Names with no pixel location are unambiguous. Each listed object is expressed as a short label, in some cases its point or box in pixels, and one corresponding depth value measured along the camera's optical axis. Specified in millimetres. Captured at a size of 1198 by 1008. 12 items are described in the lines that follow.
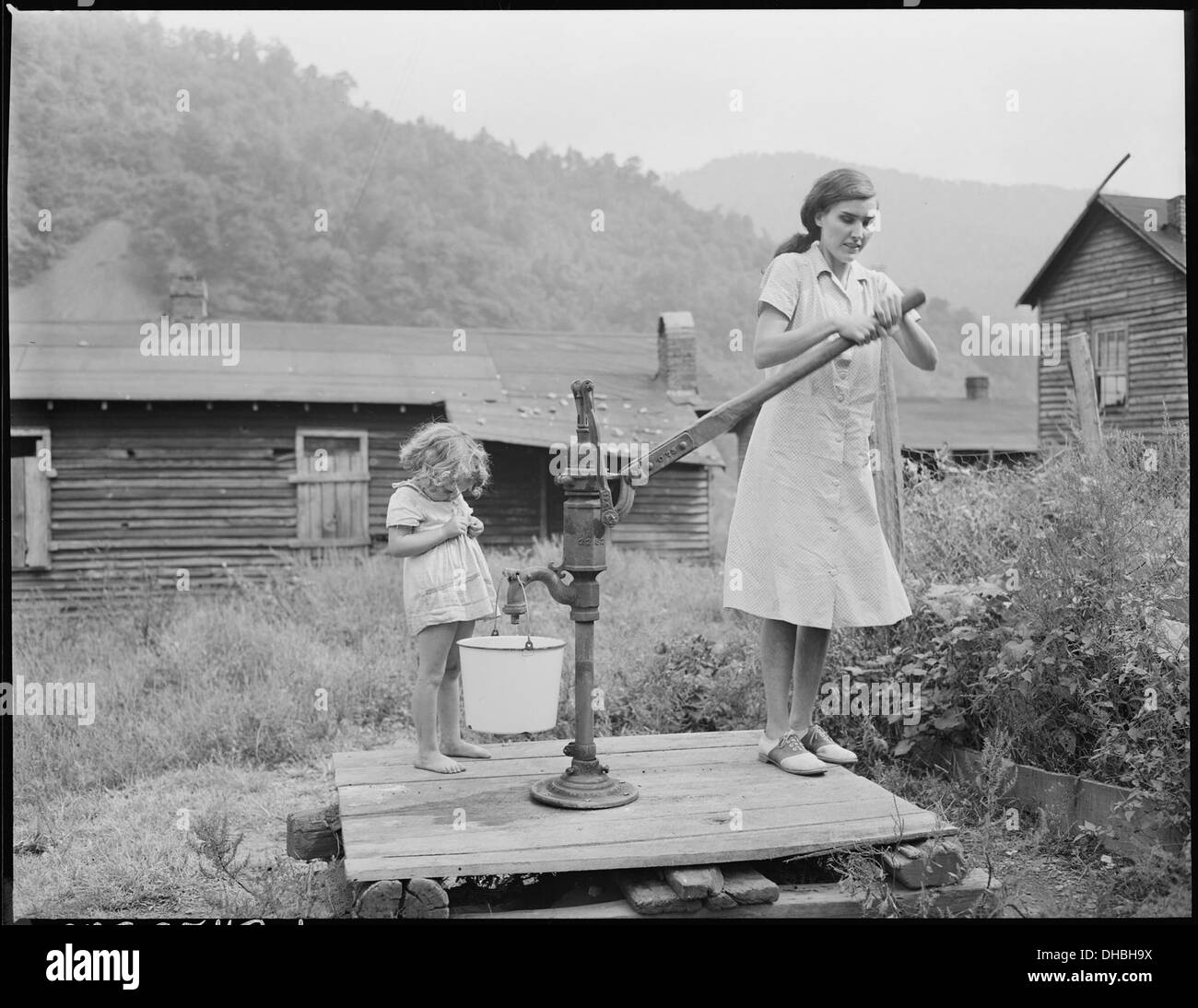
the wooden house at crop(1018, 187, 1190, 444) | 14711
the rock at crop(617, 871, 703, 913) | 2502
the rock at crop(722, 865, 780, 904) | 2557
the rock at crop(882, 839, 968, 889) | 2641
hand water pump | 2877
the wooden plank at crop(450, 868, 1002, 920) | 2553
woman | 3117
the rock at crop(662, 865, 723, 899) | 2498
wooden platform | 2521
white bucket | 3008
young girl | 3262
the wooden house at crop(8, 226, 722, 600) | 12469
